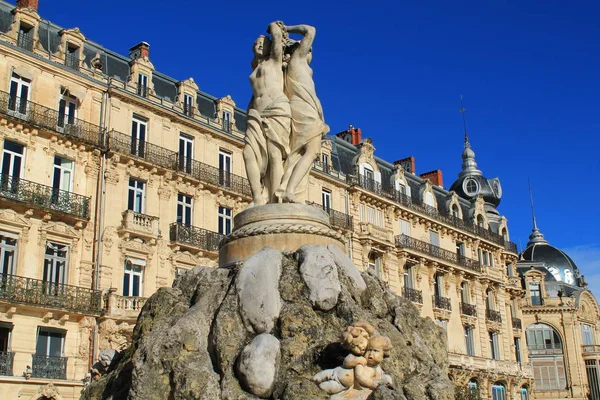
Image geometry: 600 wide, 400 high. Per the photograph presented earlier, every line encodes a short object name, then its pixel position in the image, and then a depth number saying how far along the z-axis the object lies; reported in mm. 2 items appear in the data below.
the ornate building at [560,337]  55656
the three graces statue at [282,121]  10047
